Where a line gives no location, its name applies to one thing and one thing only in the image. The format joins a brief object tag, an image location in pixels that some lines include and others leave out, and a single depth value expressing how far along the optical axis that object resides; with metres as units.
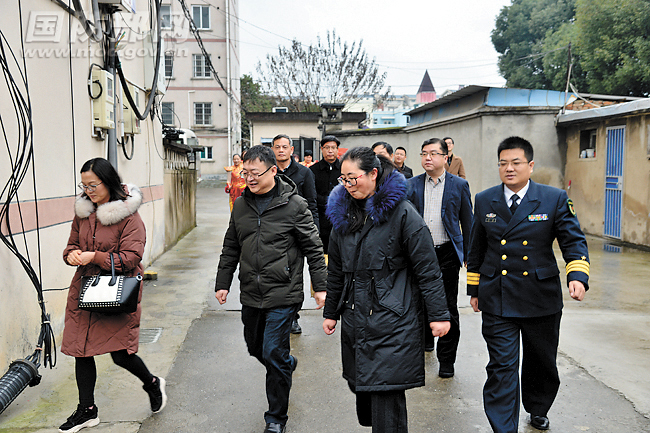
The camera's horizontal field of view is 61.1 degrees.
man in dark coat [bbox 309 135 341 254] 6.11
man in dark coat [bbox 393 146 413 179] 7.68
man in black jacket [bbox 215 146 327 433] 3.46
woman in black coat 2.78
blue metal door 11.16
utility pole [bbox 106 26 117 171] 6.61
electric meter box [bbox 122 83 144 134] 7.70
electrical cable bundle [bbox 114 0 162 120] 6.71
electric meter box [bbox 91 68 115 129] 6.19
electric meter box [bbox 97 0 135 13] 6.34
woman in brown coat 3.35
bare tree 29.20
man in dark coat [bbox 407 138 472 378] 4.43
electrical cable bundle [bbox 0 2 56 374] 3.90
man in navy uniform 3.26
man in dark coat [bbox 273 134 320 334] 5.42
